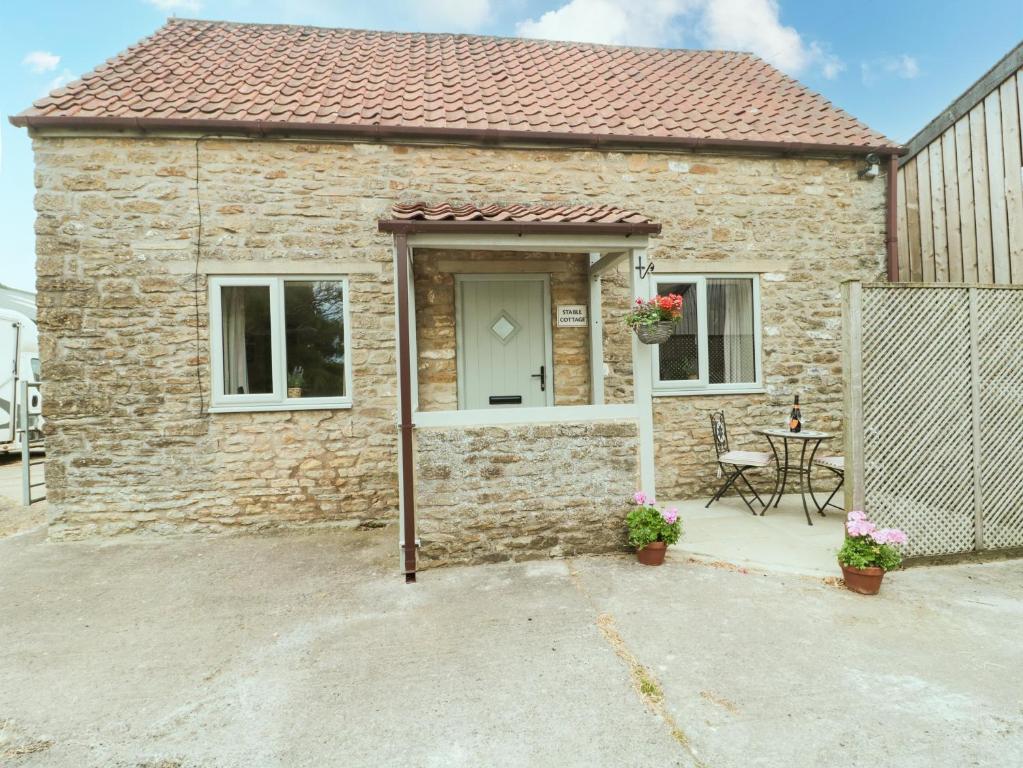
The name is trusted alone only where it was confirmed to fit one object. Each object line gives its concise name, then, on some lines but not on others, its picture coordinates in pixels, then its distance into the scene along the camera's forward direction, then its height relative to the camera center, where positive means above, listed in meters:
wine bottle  5.49 -0.37
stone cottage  4.68 +1.14
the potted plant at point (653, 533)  4.45 -1.18
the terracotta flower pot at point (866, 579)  3.85 -1.39
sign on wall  6.21 +0.86
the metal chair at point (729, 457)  5.44 -0.71
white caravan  10.38 +0.77
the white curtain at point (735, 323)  6.59 +0.77
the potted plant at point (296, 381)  5.87 +0.18
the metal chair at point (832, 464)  5.41 -0.80
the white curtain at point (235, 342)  5.81 +0.61
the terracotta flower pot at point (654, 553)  4.45 -1.35
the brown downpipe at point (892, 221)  6.58 +1.98
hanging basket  4.57 +0.48
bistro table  5.28 -0.76
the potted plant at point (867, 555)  3.86 -1.23
